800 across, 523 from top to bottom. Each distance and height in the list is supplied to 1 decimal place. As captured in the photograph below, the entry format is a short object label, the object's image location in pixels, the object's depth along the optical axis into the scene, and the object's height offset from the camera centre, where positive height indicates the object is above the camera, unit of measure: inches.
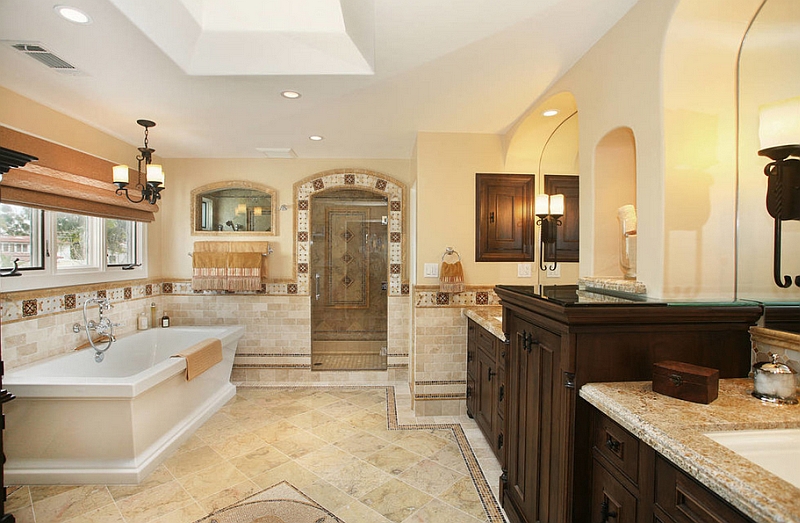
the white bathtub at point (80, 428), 93.9 -43.1
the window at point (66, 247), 106.4 +2.8
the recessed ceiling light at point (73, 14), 64.6 +41.3
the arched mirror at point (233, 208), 168.1 +21.2
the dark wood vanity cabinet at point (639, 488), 36.6 -25.1
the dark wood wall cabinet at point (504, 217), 132.3 +13.9
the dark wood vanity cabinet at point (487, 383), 100.5 -36.5
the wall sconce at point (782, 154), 48.7 +13.4
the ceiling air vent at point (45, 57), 77.4 +41.8
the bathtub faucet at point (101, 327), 126.3 -23.6
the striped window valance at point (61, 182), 97.3 +20.8
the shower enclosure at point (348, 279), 174.2 -10.4
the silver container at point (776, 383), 46.5 -15.2
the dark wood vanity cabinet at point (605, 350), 54.5 -13.4
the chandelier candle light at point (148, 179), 114.6 +24.2
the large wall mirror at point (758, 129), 52.9 +19.5
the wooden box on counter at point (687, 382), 46.3 -15.3
